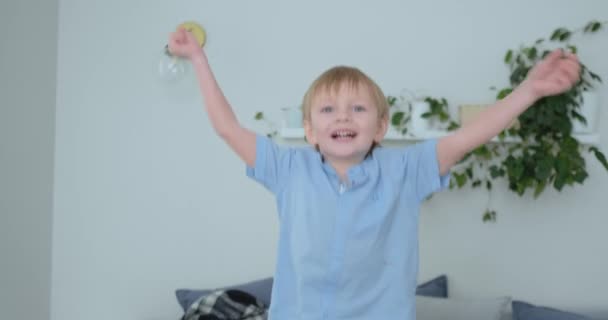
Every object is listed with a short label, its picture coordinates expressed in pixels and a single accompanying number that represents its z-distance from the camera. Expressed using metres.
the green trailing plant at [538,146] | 2.14
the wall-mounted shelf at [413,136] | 2.20
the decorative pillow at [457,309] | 1.96
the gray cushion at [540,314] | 1.95
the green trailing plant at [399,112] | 2.27
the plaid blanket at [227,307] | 1.98
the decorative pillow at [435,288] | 2.20
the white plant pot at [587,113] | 2.20
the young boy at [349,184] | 1.10
